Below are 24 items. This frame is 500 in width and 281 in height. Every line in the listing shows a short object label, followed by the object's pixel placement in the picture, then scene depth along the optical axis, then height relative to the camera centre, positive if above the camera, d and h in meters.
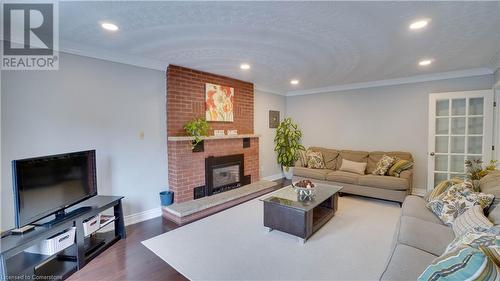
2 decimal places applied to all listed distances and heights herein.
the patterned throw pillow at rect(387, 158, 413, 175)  4.05 -0.64
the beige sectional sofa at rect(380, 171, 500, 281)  1.43 -0.87
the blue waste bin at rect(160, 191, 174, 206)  3.52 -1.03
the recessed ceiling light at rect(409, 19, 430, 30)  2.14 +1.07
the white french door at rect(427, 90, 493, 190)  3.84 +0.02
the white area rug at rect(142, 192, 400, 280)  2.10 -1.31
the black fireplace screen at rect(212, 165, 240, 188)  4.21 -0.85
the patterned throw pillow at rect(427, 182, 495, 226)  2.06 -0.68
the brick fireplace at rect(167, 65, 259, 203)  3.59 -0.07
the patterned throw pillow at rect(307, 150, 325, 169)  5.04 -0.65
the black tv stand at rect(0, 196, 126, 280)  1.75 -1.09
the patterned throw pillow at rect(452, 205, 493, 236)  1.65 -0.70
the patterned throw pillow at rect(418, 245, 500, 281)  0.90 -0.59
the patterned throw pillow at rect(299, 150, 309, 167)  5.22 -0.60
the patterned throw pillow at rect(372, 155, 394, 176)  4.17 -0.62
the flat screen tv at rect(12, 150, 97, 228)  1.89 -0.49
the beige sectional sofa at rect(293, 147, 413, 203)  3.83 -0.84
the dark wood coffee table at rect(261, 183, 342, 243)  2.59 -0.99
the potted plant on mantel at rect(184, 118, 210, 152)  3.71 +0.05
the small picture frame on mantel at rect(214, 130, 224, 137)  4.25 +0.00
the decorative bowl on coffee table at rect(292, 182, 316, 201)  2.89 -0.78
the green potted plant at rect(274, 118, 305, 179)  5.82 -0.34
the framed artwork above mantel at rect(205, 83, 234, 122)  4.12 +0.59
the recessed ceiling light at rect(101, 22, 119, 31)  2.18 +1.08
